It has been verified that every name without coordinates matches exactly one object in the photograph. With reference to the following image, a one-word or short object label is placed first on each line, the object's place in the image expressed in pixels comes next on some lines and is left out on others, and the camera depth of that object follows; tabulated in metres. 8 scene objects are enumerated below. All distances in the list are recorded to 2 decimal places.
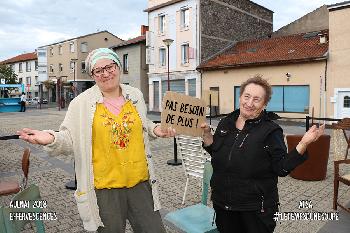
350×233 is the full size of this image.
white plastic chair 5.08
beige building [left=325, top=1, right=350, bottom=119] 17.50
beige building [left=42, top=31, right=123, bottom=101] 44.66
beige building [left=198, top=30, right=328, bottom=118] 18.77
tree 50.58
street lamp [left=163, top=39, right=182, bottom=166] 8.06
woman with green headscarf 2.27
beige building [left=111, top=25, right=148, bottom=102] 31.08
